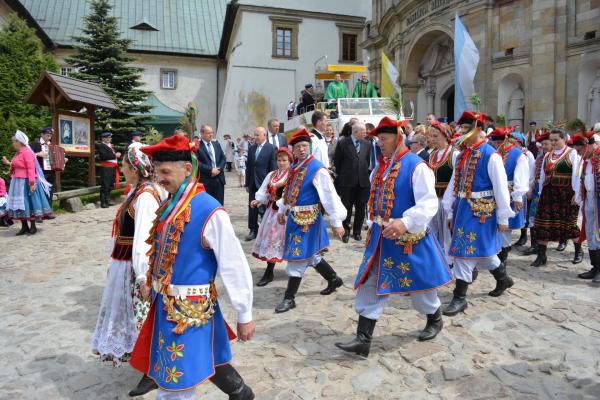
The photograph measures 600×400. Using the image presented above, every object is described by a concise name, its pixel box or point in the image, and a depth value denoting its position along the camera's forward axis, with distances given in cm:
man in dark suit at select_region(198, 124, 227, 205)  875
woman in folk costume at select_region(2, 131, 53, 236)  949
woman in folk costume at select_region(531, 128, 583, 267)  700
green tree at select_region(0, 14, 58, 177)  1499
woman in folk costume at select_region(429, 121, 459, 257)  599
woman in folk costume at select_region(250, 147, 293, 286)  611
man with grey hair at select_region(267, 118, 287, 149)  920
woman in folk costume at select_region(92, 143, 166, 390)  357
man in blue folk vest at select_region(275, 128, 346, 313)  518
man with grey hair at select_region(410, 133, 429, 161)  792
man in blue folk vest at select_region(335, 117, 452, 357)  396
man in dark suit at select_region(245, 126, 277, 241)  891
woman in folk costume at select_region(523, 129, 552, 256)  762
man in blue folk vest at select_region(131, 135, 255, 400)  260
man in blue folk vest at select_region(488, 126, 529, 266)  600
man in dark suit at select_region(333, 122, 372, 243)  880
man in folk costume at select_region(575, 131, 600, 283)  633
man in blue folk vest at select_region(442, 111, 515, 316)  500
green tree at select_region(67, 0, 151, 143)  2088
